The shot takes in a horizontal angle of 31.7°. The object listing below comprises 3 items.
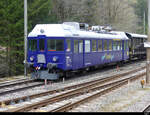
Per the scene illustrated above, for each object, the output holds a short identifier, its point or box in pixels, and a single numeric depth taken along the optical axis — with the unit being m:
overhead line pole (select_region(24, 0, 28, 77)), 17.44
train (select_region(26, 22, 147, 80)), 14.95
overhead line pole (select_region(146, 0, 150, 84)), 14.47
